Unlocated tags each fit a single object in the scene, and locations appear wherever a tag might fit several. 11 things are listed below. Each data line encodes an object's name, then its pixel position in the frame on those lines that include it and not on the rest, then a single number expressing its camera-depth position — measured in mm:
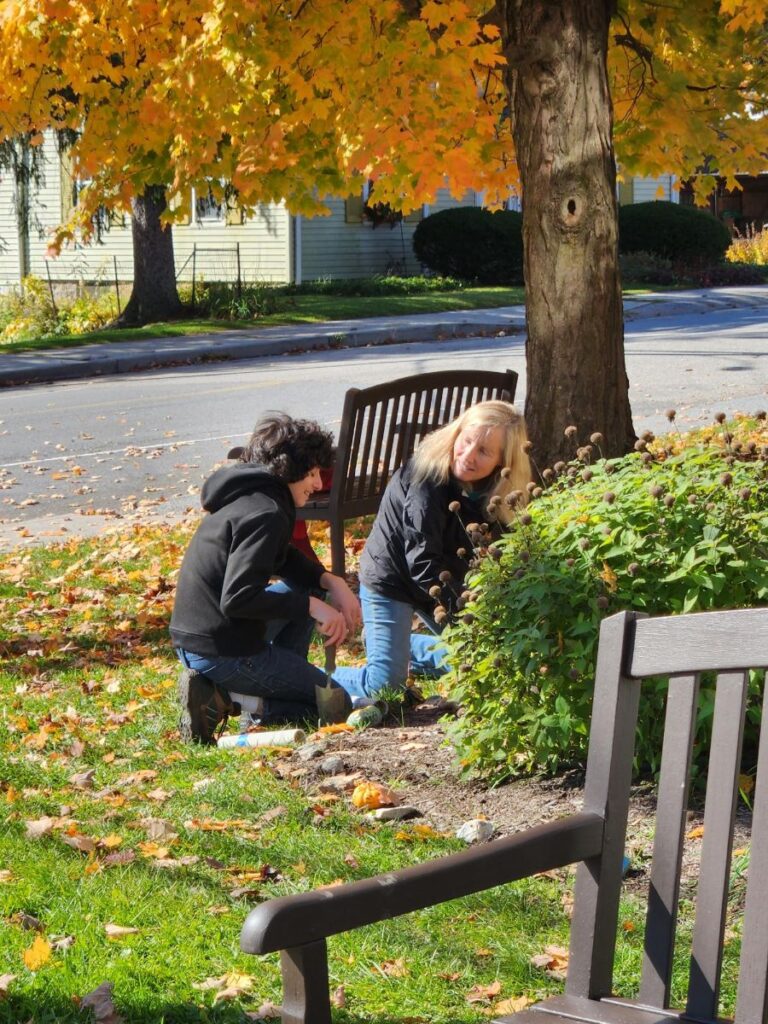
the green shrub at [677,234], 67608
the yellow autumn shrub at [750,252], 73709
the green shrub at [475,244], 63188
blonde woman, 10786
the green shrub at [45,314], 54628
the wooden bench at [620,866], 4071
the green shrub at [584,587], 8070
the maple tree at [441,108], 14272
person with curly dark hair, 10397
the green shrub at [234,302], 52854
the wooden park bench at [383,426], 13455
